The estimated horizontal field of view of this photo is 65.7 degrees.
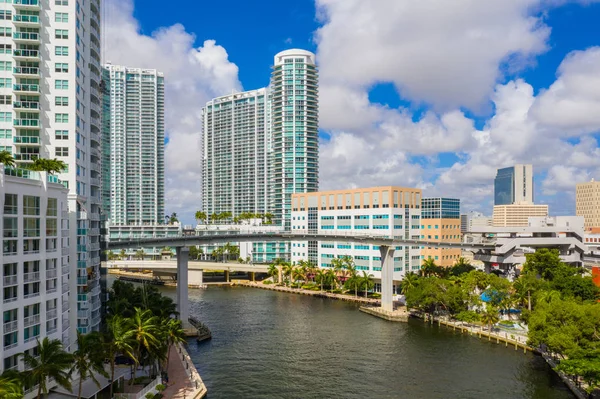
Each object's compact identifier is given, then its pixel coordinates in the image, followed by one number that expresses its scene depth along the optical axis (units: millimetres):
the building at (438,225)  150750
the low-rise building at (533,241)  122438
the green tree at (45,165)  58344
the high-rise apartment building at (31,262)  47031
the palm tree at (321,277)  145875
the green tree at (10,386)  36781
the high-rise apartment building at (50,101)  64375
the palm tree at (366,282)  133500
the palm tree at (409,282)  112362
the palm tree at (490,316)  87688
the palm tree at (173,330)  62625
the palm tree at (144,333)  54844
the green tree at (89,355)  48656
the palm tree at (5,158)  51156
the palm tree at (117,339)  51750
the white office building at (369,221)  142500
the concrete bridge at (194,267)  169750
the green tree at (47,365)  43853
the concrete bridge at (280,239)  96312
